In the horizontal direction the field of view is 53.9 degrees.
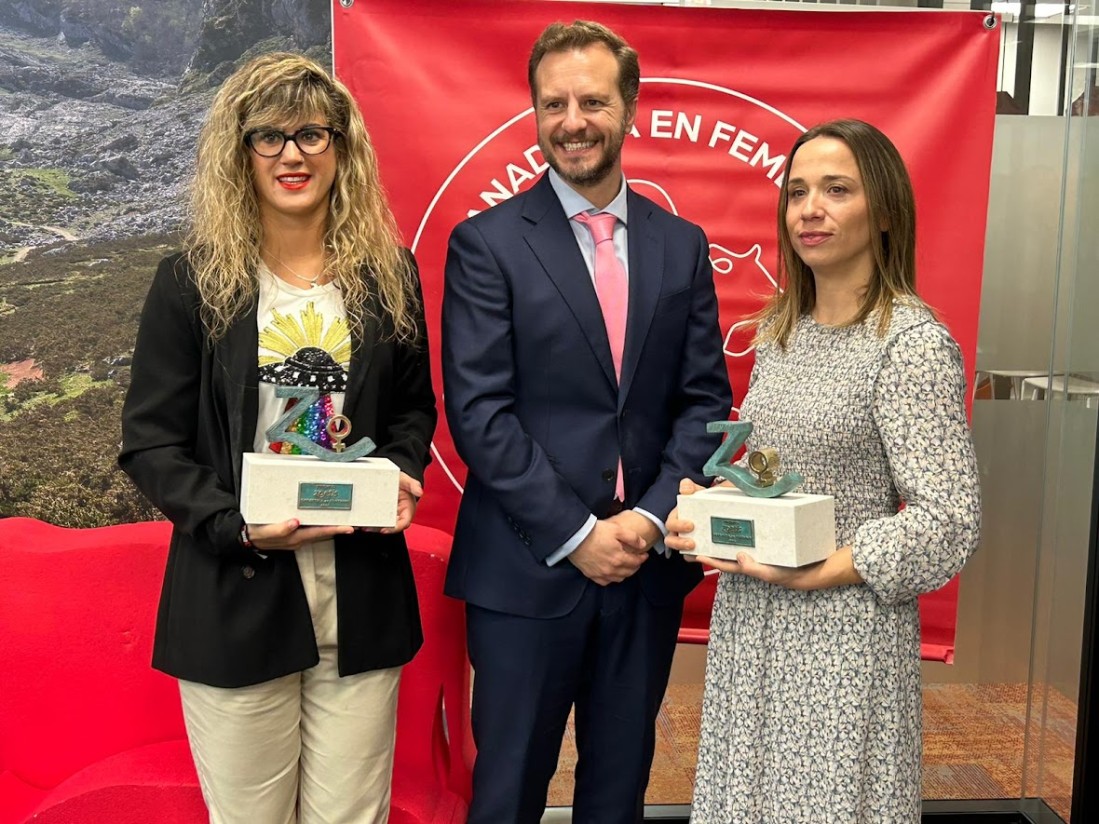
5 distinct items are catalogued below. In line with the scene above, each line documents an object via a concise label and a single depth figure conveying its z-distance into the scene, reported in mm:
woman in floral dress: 1698
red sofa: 2377
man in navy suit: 2104
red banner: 2887
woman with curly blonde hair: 1853
